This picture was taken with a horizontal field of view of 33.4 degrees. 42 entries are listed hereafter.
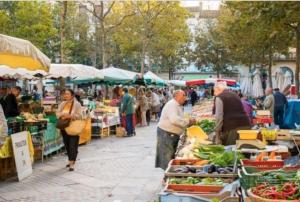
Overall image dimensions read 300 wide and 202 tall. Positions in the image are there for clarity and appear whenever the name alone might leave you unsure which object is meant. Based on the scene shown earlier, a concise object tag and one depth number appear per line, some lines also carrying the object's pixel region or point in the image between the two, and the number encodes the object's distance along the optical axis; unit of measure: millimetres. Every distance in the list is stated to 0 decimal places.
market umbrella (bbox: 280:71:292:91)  26211
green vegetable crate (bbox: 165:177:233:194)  4914
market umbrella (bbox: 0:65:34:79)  17114
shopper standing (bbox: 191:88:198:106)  39156
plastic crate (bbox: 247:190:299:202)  3856
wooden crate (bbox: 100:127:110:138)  18491
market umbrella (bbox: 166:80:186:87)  44438
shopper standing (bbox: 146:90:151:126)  25203
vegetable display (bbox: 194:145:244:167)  6168
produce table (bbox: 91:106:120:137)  18109
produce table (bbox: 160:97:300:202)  4322
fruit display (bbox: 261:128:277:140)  8974
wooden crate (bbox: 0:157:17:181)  9844
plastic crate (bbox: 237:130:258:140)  7613
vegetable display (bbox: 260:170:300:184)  4438
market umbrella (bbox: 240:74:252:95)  29759
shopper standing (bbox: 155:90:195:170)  8531
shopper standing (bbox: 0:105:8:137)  8741
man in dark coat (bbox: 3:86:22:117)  13045
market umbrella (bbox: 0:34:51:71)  9029
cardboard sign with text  9680
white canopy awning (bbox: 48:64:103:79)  16844
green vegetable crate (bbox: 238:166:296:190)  4449
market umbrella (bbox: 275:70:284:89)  26675
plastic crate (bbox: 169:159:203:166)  6418
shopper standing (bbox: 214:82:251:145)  8344
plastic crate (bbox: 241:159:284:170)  5602
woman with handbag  10617
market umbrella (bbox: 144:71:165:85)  26641
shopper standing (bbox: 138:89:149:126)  23812
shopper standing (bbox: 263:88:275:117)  17406
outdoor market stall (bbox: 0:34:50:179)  9164
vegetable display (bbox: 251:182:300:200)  4004
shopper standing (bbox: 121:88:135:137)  18438
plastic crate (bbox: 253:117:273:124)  13516
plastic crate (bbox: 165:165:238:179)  5395
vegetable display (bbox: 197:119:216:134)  11037
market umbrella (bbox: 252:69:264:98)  27047
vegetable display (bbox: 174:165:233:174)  5703
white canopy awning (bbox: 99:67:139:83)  21612
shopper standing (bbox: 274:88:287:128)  17234
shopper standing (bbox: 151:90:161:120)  27203
